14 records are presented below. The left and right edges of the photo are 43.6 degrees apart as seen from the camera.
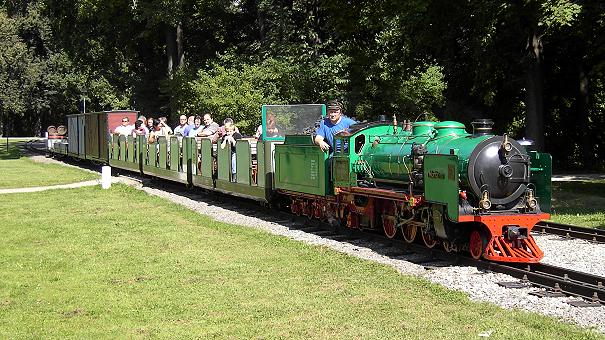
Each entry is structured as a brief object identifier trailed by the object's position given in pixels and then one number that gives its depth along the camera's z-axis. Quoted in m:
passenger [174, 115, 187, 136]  25.11
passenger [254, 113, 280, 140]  18.27
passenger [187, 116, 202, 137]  23.30
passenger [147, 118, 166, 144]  26.31
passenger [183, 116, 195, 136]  24.01
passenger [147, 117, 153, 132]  28.55
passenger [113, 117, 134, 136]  30.53
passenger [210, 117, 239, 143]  20.50
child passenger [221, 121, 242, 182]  19.58
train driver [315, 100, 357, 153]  14.92
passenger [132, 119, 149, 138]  28.28
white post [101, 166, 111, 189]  24.25
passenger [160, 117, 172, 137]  26.64
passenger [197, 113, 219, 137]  21.61
